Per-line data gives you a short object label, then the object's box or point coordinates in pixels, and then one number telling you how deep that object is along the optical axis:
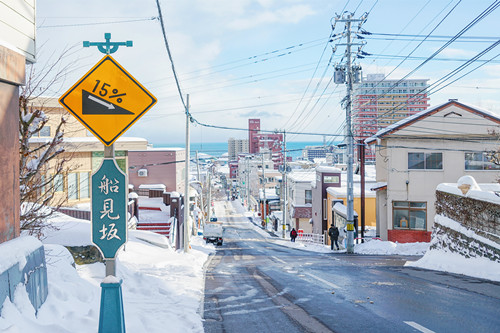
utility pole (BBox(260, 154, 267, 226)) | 77.90
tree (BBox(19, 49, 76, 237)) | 8.54
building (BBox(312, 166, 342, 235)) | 44.53
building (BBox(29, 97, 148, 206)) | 23.55
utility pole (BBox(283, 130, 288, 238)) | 48.37
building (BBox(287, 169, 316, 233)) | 56.25
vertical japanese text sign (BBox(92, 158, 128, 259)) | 5.32
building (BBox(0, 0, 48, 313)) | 5.71
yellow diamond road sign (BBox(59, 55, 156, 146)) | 5.30
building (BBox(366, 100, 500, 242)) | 30.73
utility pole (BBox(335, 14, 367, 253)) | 27.70
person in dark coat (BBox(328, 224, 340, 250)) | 29.94
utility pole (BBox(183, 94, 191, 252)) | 22.89
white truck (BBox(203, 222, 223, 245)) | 39.88
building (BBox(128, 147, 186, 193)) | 40.25
